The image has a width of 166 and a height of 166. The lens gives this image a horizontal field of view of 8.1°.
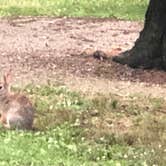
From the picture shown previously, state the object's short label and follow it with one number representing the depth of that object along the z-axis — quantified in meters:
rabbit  13.05
